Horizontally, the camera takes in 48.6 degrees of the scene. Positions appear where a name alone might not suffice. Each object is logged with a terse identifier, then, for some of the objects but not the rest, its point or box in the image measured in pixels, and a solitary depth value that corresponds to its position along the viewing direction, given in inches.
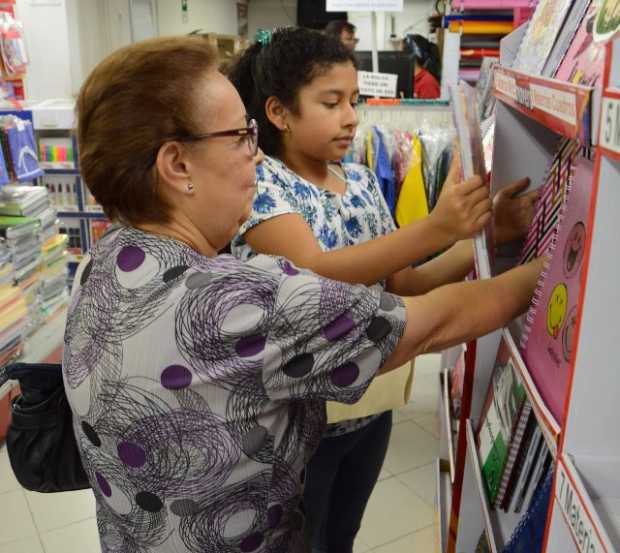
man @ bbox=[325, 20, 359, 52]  215.5
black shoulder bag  47.6
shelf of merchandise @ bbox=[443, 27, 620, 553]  27.3
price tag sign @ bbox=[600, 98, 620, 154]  25.3
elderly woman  37.3
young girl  58.6
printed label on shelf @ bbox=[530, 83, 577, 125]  31.2
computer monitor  188.5
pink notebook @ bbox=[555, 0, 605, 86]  37.5
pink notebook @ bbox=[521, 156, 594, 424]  36.8
